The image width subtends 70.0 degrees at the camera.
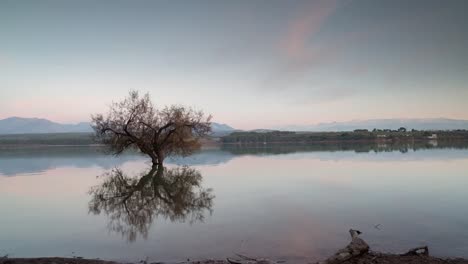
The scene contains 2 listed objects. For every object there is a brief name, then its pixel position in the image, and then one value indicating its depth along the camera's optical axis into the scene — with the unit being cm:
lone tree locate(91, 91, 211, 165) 3581
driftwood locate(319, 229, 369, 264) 733
